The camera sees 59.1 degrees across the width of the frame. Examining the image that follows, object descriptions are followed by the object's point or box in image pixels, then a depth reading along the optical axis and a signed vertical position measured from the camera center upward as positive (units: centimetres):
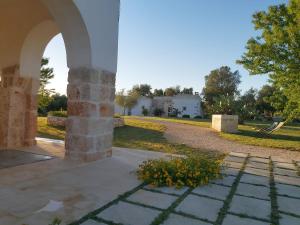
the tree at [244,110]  1877 +58
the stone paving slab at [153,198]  266 -89
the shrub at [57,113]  1325 -16
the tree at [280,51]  861 +238
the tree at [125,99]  3756 +199
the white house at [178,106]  4962 +178
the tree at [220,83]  5344 +738
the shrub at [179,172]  338 -77
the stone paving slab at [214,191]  304 -89
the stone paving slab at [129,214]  223 -90
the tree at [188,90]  6644 +651
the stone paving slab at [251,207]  255 -90
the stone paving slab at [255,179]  370 -88
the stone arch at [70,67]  425 +81
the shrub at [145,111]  4662 +53
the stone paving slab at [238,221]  231 -91
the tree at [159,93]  6594 +543
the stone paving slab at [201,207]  244 -90
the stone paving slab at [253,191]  313 -89
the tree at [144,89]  6544 +629
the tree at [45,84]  1073 +137
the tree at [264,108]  4366 +189
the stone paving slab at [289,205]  270 -91
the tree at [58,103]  2775 +74
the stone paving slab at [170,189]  307 -89
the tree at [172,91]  6319 +598
